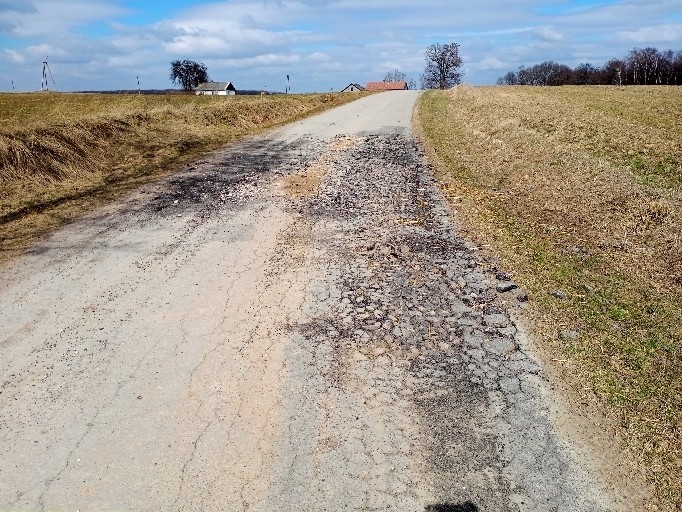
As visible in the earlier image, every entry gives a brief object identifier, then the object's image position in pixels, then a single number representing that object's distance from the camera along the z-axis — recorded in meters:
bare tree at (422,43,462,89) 82.38
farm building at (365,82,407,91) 112.44
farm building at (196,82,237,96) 108.38
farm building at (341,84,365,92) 131.75
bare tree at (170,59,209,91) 108.12
